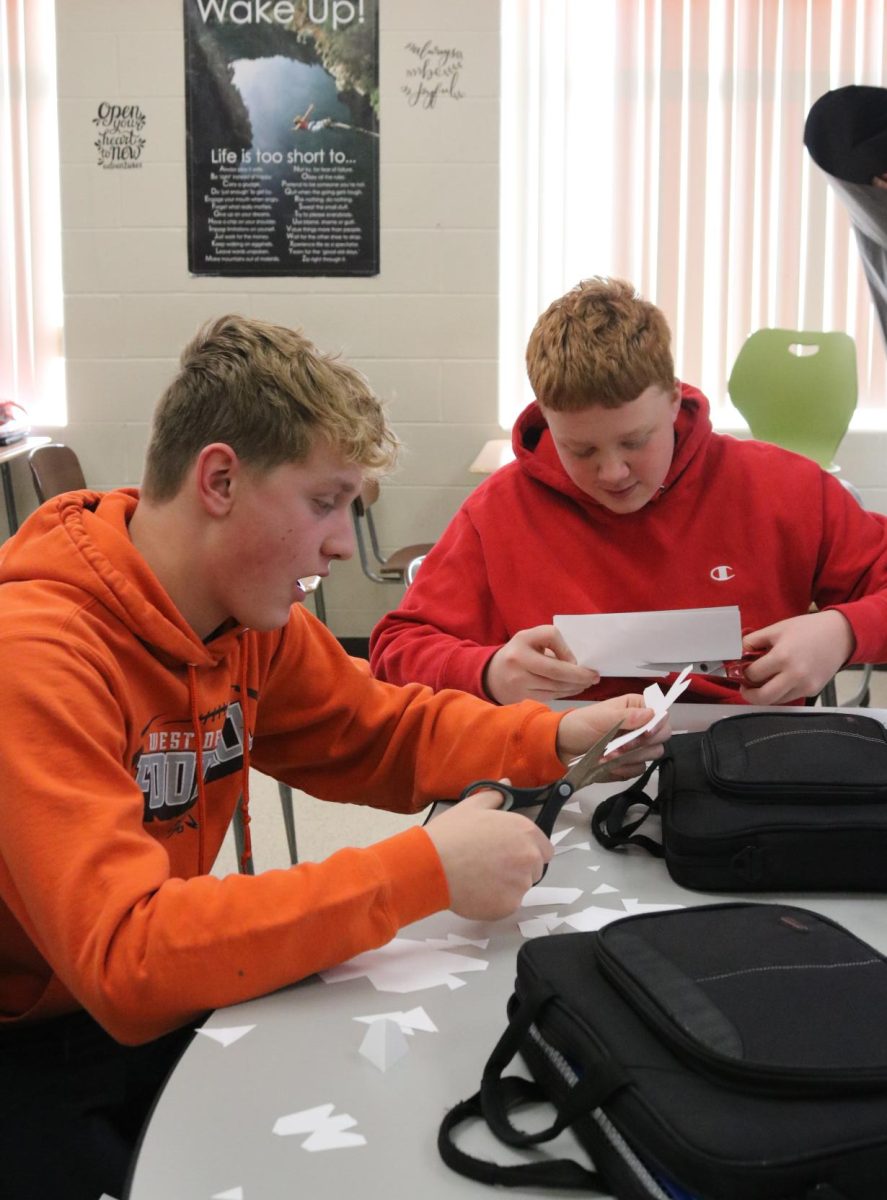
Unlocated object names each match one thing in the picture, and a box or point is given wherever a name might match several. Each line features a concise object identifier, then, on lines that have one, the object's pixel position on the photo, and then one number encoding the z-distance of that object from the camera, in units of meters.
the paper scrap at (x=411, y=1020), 0.86
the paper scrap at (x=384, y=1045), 0.81
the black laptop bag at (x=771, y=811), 1.08
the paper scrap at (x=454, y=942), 0.99
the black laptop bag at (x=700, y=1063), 0.63
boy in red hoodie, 1.70
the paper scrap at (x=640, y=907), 1.06
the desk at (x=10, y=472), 4.36
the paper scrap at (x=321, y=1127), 0.73
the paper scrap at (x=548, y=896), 1.08
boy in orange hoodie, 0.92
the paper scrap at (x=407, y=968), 0.93
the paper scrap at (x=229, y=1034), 0.85
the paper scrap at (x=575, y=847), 1.19
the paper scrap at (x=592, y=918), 1.04
